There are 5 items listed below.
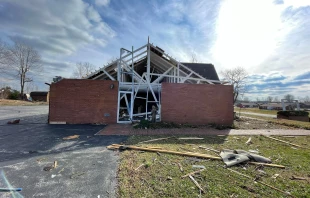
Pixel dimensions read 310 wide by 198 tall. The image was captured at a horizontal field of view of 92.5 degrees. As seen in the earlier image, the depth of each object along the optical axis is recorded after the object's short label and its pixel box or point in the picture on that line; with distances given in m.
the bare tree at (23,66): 38.00
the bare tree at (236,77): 33.58
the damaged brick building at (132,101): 10.46
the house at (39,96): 45.12
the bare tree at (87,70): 39.38
